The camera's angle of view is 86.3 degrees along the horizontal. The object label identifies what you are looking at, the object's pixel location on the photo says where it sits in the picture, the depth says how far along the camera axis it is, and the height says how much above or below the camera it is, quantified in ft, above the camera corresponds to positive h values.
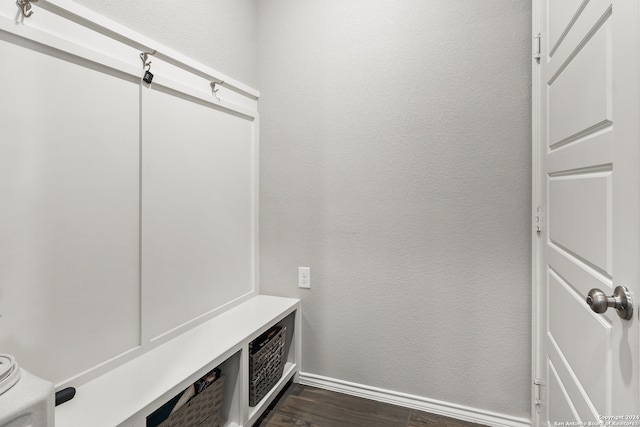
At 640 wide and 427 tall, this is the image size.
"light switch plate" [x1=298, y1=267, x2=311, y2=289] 6.63 -1.23
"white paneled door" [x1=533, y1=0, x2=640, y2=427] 2.35 +0.09
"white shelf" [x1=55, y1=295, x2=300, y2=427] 3.30 -1.89
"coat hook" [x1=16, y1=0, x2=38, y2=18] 3.22 +1.97
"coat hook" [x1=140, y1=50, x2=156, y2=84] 4.39 +1.91
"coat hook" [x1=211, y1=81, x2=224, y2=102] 5.66 +2.10
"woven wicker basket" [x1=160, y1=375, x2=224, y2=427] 4.14 -2.52
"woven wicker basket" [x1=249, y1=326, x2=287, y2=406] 5.29 -2.53
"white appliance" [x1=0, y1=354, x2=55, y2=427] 2.14 -1.23
